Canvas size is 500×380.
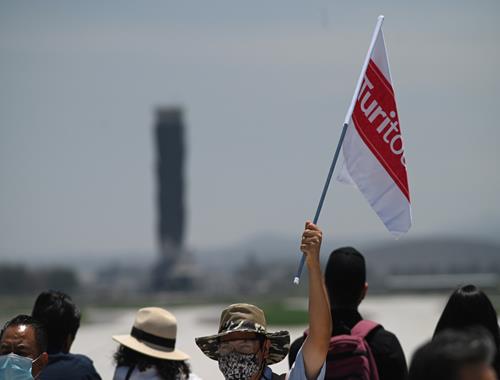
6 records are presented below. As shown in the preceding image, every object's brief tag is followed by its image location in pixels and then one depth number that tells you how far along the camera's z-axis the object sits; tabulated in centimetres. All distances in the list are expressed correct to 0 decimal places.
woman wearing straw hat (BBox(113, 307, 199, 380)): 1184
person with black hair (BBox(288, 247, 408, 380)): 1147
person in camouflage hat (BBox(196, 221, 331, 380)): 969
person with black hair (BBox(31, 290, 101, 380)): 1237
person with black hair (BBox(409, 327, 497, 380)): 608
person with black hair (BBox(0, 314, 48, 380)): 1023
